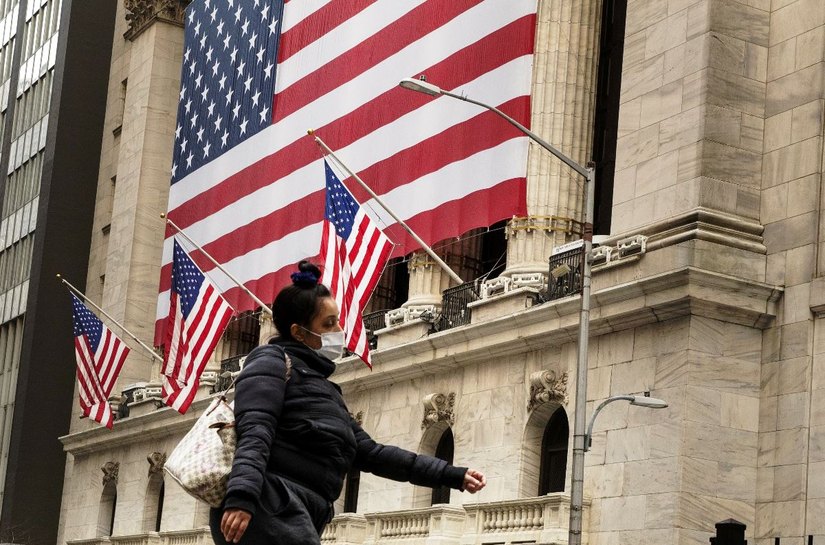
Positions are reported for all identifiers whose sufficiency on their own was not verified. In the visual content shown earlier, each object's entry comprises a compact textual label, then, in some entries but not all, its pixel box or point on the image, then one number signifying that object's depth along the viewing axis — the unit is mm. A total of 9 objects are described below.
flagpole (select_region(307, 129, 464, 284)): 31078
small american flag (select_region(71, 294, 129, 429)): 41750
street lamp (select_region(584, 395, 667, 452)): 23641
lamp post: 22578
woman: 6434
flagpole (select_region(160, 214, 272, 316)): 37312
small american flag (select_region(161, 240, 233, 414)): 34812
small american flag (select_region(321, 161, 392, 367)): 28828
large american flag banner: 32312
